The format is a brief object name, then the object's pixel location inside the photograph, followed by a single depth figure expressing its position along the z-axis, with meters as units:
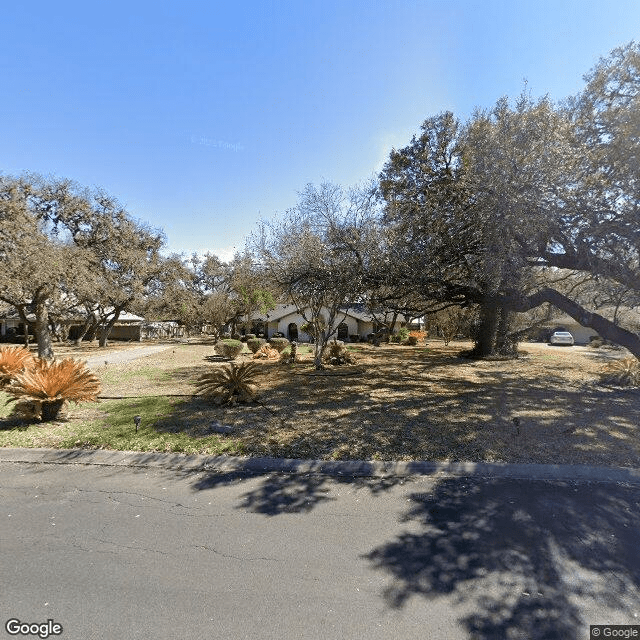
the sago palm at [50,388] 6.78
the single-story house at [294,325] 38.28
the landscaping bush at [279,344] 21.36
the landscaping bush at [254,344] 22.19
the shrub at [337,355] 16.48
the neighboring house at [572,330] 40.59
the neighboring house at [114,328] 36.44
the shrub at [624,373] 10.80
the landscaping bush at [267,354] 19.19
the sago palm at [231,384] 8.41
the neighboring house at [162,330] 47.53
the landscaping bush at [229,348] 18.98
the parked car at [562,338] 35.25
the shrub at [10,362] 9.88
